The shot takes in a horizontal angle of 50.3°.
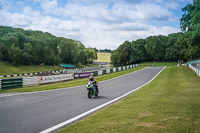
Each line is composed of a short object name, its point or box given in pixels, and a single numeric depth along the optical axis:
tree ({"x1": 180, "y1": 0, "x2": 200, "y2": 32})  29.71
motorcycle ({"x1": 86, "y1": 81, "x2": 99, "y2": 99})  14.06
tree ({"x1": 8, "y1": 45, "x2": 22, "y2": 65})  82.06
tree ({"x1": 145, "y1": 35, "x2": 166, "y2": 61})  113.81
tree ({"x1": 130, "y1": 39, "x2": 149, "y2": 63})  117.00
